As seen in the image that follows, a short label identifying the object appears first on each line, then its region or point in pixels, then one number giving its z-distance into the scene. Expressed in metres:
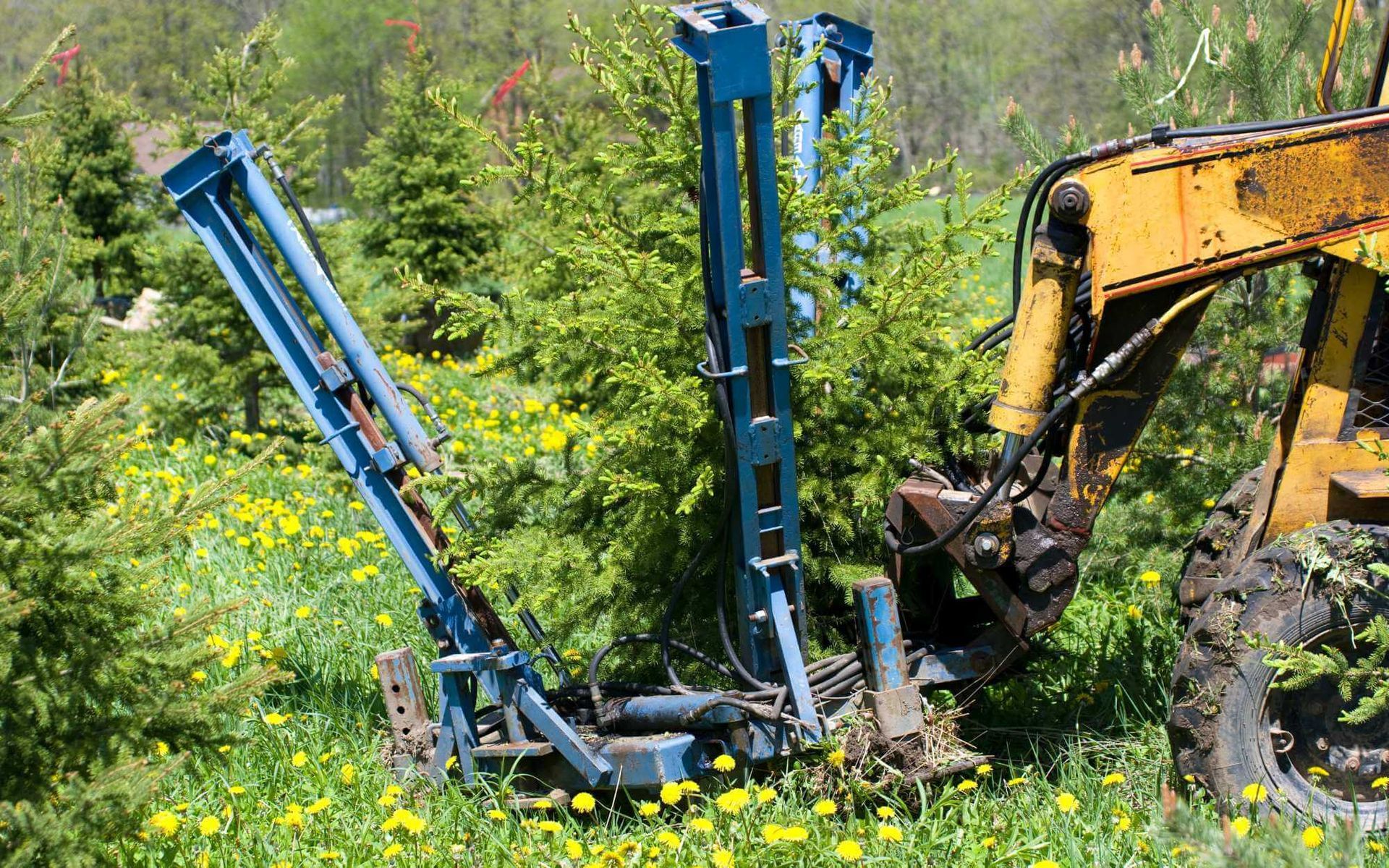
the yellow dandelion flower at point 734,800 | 3.58
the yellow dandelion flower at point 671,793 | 3.76
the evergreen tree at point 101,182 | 14.24
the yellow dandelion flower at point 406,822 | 3.55
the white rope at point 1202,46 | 4.85
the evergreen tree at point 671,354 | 4.41
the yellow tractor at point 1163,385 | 3.66
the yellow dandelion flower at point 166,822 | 3.62
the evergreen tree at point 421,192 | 13.30
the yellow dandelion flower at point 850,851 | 3.37
